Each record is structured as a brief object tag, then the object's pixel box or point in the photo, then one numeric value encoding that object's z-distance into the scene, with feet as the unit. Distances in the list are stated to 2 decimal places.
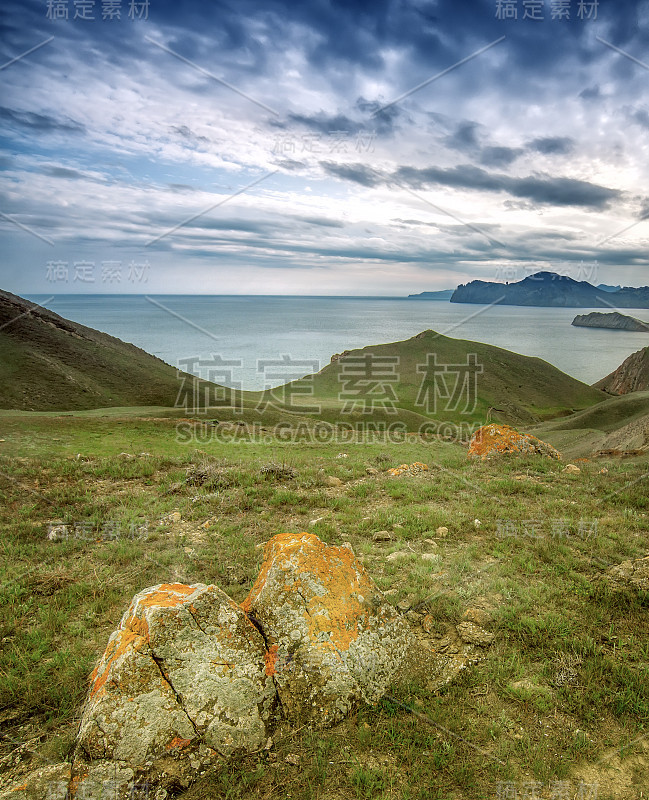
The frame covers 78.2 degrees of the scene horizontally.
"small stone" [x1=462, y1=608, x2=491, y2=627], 16.08
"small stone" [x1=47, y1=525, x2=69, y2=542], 23.99
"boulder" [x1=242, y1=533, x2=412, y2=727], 12.05
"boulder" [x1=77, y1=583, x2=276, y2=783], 10.11
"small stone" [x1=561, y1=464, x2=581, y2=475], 37.48
